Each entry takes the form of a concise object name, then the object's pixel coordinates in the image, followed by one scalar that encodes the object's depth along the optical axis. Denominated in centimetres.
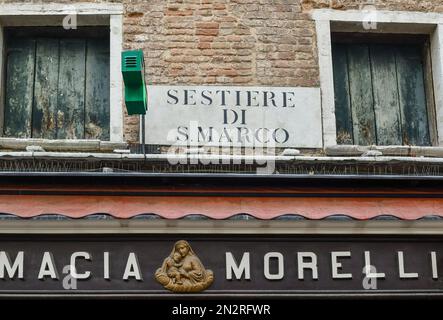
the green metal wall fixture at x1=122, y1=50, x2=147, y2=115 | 853
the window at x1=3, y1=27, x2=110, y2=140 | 958
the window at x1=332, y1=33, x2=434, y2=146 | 980
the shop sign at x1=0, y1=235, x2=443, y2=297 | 771
